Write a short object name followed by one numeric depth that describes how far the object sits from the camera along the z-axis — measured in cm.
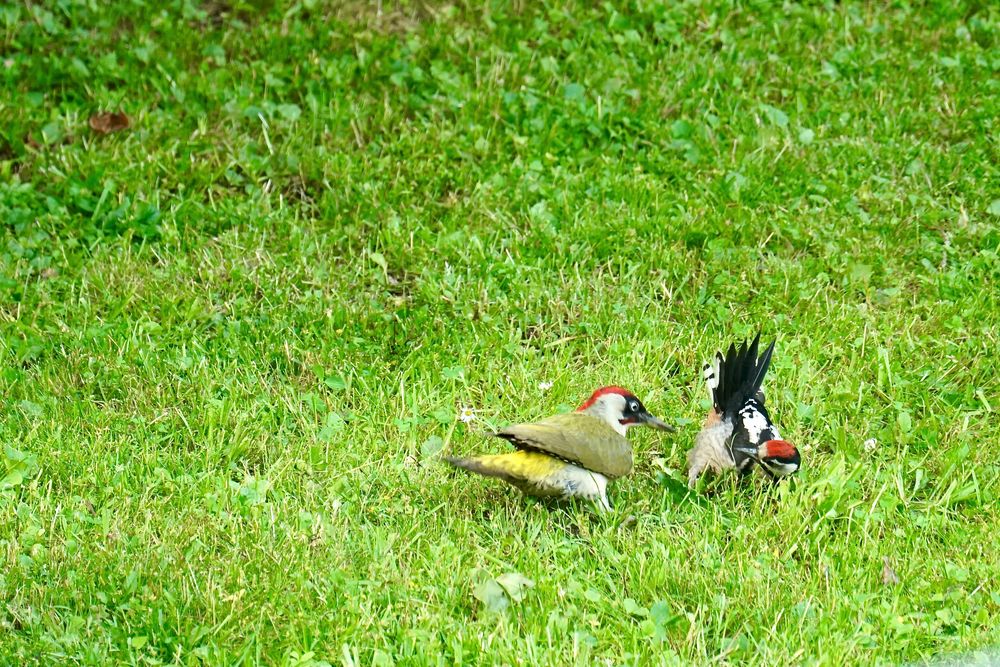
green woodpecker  1035
